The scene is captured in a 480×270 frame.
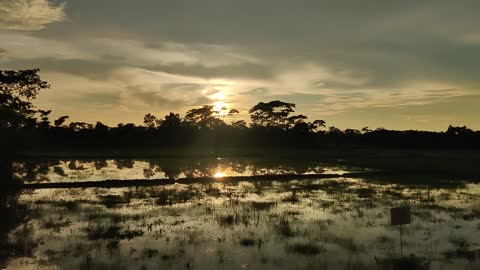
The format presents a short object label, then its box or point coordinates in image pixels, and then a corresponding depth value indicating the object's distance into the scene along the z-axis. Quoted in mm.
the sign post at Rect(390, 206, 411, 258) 8289
